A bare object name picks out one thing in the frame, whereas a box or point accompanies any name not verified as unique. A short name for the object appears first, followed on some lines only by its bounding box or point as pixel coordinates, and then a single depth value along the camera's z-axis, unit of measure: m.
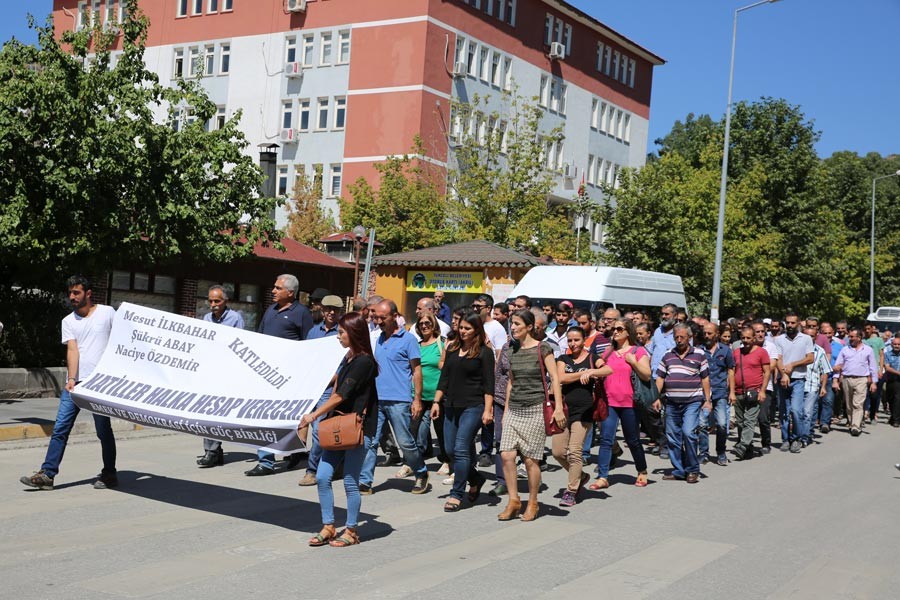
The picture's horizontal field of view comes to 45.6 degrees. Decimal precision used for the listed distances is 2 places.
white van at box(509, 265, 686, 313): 20.62
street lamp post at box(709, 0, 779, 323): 31.92
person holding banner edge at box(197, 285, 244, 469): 11.26
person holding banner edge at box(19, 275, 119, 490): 9.76
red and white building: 50.84
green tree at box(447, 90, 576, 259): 41.59
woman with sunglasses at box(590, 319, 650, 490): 11.59
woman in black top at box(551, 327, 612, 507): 10.40
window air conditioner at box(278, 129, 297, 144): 54.03
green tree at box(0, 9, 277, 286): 19.39
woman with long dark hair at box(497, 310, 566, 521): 9.34
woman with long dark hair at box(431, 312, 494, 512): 9.84
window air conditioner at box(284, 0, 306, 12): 53.50
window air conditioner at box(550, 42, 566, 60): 58.12
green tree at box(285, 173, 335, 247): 48.34
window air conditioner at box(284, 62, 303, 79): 53.53
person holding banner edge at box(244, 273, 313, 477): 11.34
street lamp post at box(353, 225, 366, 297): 29.08
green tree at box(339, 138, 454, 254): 44.16
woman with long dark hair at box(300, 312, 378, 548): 7.88
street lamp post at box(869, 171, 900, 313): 58.00
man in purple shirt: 20.92
